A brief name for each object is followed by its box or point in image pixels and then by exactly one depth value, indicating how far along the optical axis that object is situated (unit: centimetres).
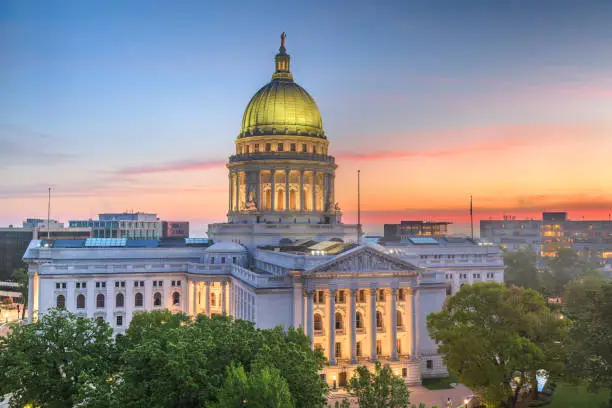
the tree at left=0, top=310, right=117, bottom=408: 4494
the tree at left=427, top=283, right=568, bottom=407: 5719
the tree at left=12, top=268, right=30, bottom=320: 12748
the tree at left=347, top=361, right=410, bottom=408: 4325
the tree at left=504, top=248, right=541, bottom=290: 14300
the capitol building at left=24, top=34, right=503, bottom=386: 7262
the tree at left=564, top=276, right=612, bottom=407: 5094
